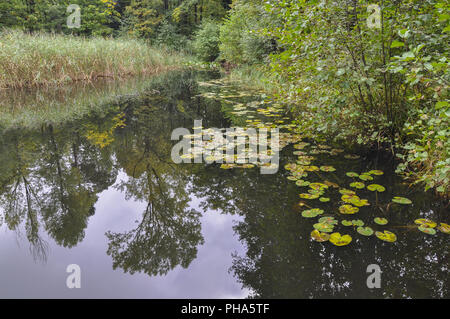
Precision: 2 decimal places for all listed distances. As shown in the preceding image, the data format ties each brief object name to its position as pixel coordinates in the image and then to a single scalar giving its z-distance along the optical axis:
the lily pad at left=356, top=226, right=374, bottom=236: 2.26
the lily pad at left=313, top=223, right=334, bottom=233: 2.33
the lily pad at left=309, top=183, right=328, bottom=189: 3.05
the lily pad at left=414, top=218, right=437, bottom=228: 2.40
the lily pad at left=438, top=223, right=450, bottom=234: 2.33
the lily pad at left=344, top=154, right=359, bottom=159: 3.95
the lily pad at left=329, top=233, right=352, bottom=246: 2.17
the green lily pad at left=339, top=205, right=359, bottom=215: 2.56
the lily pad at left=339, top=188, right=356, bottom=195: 2.91
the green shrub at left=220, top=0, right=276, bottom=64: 11.34
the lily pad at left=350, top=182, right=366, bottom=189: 3.06
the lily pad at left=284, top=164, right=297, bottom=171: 3.61
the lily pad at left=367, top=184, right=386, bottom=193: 3.00
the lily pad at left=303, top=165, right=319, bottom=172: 3.52
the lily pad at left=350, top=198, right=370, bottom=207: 2.69
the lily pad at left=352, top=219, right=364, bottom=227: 2.39
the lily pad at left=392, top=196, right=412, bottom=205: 2.76
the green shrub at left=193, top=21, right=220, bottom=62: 20.36
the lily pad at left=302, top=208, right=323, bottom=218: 2.55
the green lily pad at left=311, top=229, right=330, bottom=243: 2.23
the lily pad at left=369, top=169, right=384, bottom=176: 3.42
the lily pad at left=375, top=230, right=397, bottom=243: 2.21
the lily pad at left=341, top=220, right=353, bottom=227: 2.39
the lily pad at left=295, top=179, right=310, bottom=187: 3.16
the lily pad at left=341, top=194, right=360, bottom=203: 2.75
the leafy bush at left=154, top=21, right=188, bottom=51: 24.08
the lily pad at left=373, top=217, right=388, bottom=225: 2.42
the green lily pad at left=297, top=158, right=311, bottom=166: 3.74
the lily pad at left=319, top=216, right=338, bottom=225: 2.42
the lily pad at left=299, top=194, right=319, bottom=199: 2.86
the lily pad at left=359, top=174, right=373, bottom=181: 3.25
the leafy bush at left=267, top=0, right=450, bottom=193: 2.86
